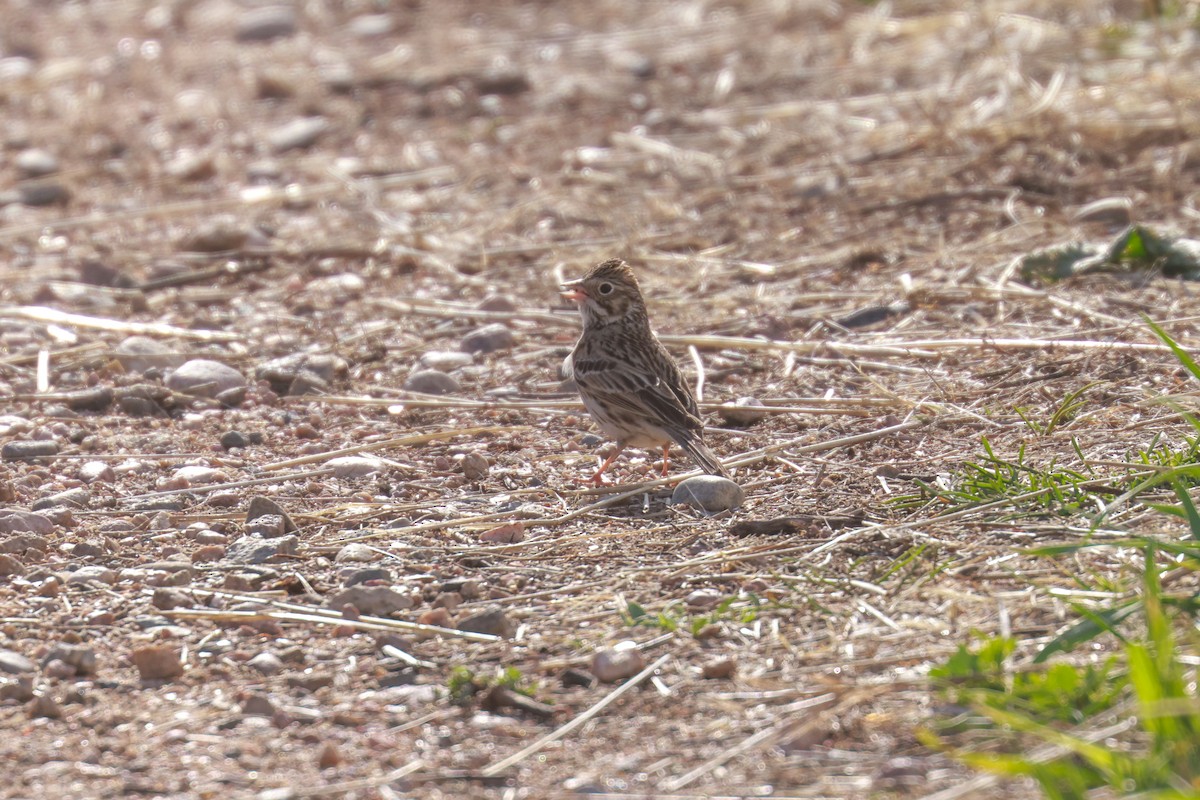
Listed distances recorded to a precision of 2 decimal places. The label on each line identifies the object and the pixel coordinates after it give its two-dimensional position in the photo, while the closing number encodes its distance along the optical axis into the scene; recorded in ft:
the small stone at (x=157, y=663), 28.30
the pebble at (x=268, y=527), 35.04
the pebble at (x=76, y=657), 28.55
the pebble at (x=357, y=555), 33.22
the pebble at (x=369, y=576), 31.86
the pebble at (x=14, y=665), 28.60
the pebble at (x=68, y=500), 37.09
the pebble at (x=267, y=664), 28.50
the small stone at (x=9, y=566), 32.91
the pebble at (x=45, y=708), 26.87
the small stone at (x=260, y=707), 26.81
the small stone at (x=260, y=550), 33.42
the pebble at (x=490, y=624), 29.40
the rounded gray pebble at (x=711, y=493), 35.47
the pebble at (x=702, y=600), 29.73
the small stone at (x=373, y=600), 30.45
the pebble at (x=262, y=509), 35.70
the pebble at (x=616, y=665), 27.22
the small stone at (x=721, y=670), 26.89
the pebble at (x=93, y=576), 32.33
